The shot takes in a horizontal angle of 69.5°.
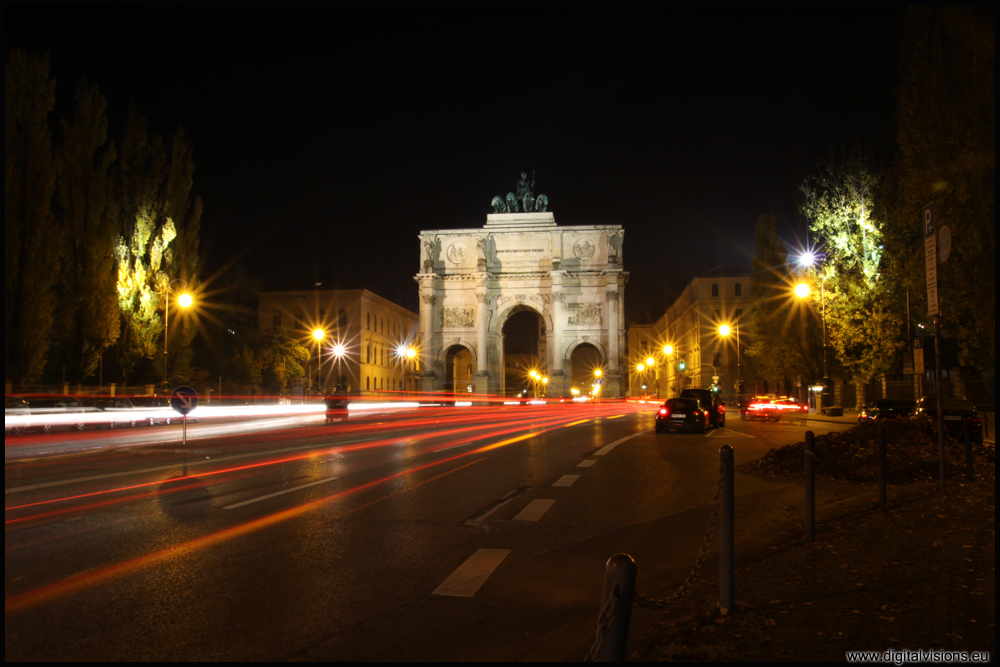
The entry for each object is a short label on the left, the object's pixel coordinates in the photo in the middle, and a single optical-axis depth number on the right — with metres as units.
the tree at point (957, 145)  20.50
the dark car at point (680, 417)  22.98
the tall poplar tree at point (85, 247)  34.88
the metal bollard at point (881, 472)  8.16
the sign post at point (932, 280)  8.87
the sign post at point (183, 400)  16.58
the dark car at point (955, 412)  16.36
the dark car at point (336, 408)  30.42
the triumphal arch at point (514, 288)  74.38
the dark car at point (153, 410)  30.56
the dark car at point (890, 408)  23.17
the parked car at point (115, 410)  28.18
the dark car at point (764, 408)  35.44
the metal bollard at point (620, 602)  2.94
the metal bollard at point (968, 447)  10.41
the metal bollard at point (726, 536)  4.40
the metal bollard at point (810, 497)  6.37
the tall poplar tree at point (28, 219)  30.47
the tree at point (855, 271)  34.50
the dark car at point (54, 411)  25.22
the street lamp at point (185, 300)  33.22
